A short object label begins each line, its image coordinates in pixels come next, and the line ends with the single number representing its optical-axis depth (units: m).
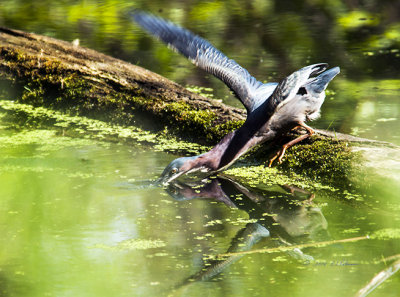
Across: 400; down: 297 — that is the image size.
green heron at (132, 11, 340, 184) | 8.58
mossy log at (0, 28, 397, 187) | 8.98
